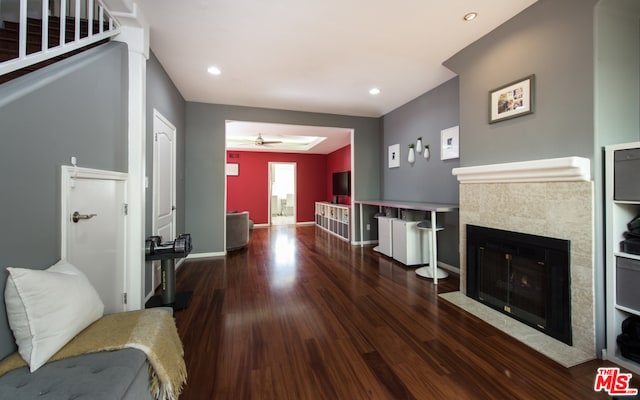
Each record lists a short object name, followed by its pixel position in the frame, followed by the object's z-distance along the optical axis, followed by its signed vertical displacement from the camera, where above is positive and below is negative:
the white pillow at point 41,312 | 1.01 -0.47
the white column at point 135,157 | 2.15 +0.37
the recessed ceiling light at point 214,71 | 3.17 +1.65
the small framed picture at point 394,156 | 4.77 +0.86
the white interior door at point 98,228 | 1.51 -0.19
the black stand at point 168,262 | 2.43 -0.63
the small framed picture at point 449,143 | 3.39 +0.78
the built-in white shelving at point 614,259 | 1.65 -0.39
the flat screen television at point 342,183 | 6.21 +0.44
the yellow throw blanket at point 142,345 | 1.08 -0.64
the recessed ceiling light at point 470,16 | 2.21 +1.62
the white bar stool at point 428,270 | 3.23 -0.94
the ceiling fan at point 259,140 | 5.91 +1.42
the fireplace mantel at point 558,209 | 1.72 -0.07
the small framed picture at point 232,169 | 7.95 +0.98
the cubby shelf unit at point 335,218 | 5.68 -0.46
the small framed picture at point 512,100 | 2.12 +0.89
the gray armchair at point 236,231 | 4.75 -0.58
